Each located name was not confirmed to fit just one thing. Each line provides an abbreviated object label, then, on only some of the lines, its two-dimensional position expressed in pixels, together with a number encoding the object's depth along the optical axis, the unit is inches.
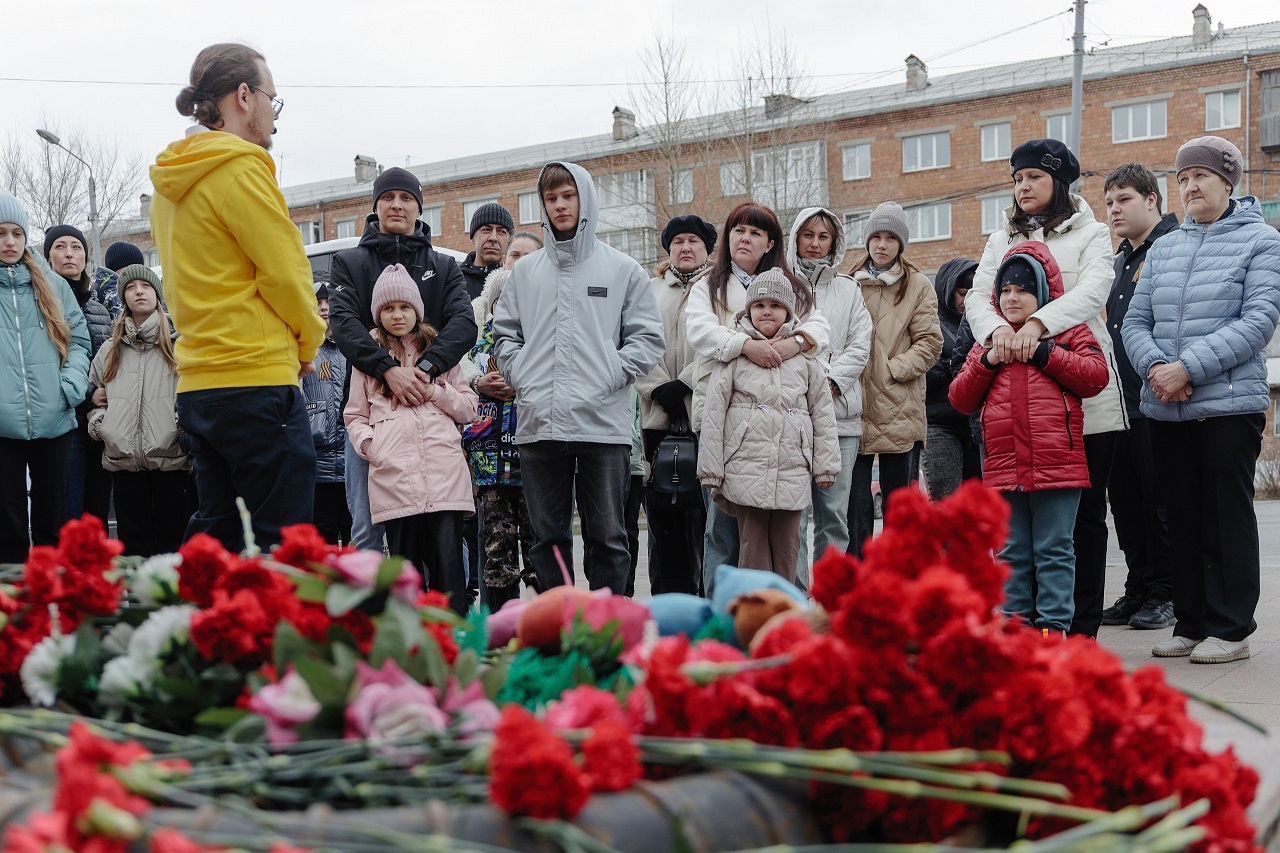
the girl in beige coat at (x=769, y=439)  207.6
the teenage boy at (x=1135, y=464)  239.5
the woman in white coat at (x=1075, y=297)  188.7
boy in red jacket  183.9
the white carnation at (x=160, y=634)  65.0
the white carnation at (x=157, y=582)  73.1
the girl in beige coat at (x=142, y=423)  244.1
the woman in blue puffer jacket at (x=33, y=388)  212.7
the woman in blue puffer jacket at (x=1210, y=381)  189.9
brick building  1298.0
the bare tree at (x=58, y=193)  1401.3
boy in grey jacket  199.8
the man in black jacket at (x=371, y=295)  203.9
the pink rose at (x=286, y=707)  54.6
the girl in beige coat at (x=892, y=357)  252.4
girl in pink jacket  200.8
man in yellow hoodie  150.9
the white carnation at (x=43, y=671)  65.7
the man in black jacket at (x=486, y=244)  284.0
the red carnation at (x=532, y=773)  46.4
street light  1180.5
